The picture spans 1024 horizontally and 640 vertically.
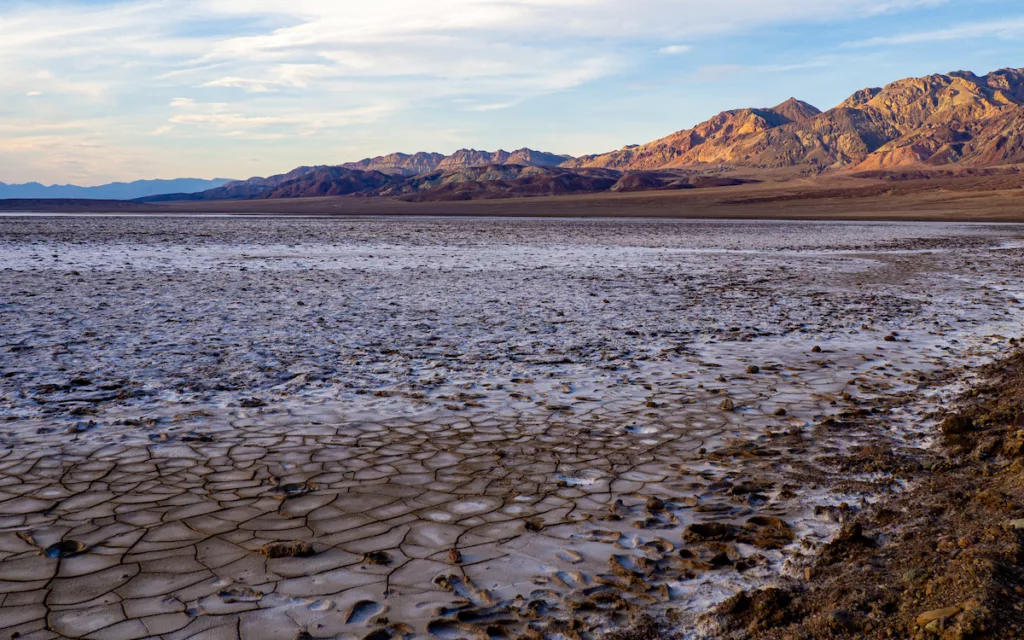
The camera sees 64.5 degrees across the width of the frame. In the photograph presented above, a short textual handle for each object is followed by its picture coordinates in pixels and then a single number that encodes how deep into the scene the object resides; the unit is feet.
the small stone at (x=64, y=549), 12.80
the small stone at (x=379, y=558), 12.73
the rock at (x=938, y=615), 9.61
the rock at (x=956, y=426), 19.11
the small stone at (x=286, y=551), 12.85
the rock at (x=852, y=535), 13.03
